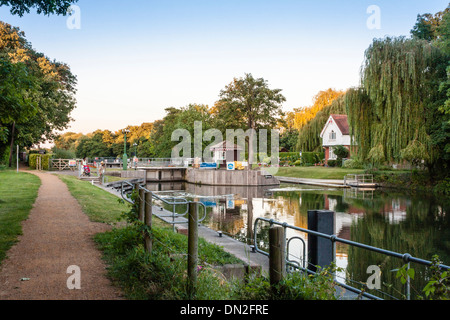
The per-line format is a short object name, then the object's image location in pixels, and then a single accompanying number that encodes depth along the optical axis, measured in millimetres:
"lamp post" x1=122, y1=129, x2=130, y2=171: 42238
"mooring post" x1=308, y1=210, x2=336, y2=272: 6410
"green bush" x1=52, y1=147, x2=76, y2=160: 47700
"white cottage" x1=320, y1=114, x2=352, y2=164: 55250
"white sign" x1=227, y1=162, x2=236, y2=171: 41812
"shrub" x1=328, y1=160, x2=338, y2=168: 52725
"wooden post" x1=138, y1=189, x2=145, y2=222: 6734
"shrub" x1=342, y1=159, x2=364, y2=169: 44378
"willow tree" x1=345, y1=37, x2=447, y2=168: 28922
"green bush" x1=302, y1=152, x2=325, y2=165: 57562
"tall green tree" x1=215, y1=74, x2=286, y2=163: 52125
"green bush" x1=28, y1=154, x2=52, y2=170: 39062
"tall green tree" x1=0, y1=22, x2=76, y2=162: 8547
